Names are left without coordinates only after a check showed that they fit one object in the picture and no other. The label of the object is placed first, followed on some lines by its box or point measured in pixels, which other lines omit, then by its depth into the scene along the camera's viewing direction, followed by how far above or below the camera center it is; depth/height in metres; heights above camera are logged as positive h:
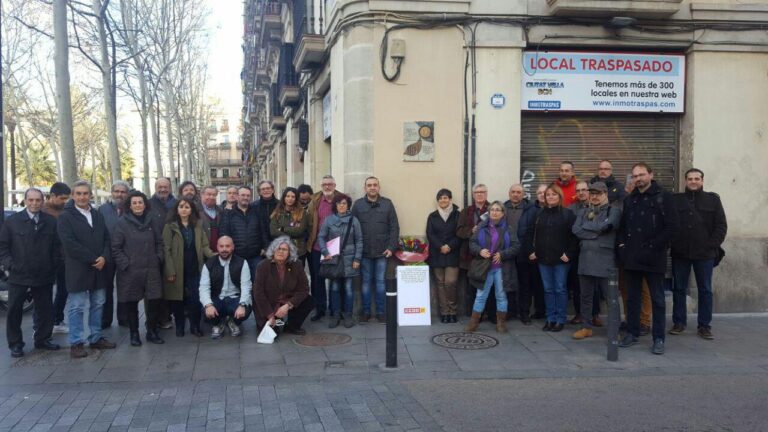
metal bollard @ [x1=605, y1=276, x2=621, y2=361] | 6.28 -1.49
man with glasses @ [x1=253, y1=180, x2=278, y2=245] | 8.26 -0.28
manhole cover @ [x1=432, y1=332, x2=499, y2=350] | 7.09 -1.95
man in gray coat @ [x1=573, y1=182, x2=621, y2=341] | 7.09 -0.73
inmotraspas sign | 9.02 +1.49
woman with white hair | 7.35 -1.30
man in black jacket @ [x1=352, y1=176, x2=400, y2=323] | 8.13 -0.67
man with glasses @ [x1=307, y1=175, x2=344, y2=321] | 8.46 -0.68
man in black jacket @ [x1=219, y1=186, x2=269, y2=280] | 8.04 -0.60
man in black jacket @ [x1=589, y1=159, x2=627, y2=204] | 7.50 -0.05
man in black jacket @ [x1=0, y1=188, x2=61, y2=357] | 6.64 -0.82
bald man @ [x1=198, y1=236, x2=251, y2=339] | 7.47 -1.30
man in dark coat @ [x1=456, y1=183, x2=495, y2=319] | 8.04 -0.50
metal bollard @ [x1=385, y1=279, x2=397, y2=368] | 6.11 -1.45
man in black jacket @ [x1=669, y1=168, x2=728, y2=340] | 7.32 -0.76
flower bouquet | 8.30 -0.97
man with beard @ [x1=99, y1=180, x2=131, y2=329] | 8.08 -0.38
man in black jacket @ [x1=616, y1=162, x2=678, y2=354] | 6.62 -0.65
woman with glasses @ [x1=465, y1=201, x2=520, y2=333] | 7.68 -0.91
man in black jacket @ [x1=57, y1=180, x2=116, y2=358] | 6.61 -0.83
